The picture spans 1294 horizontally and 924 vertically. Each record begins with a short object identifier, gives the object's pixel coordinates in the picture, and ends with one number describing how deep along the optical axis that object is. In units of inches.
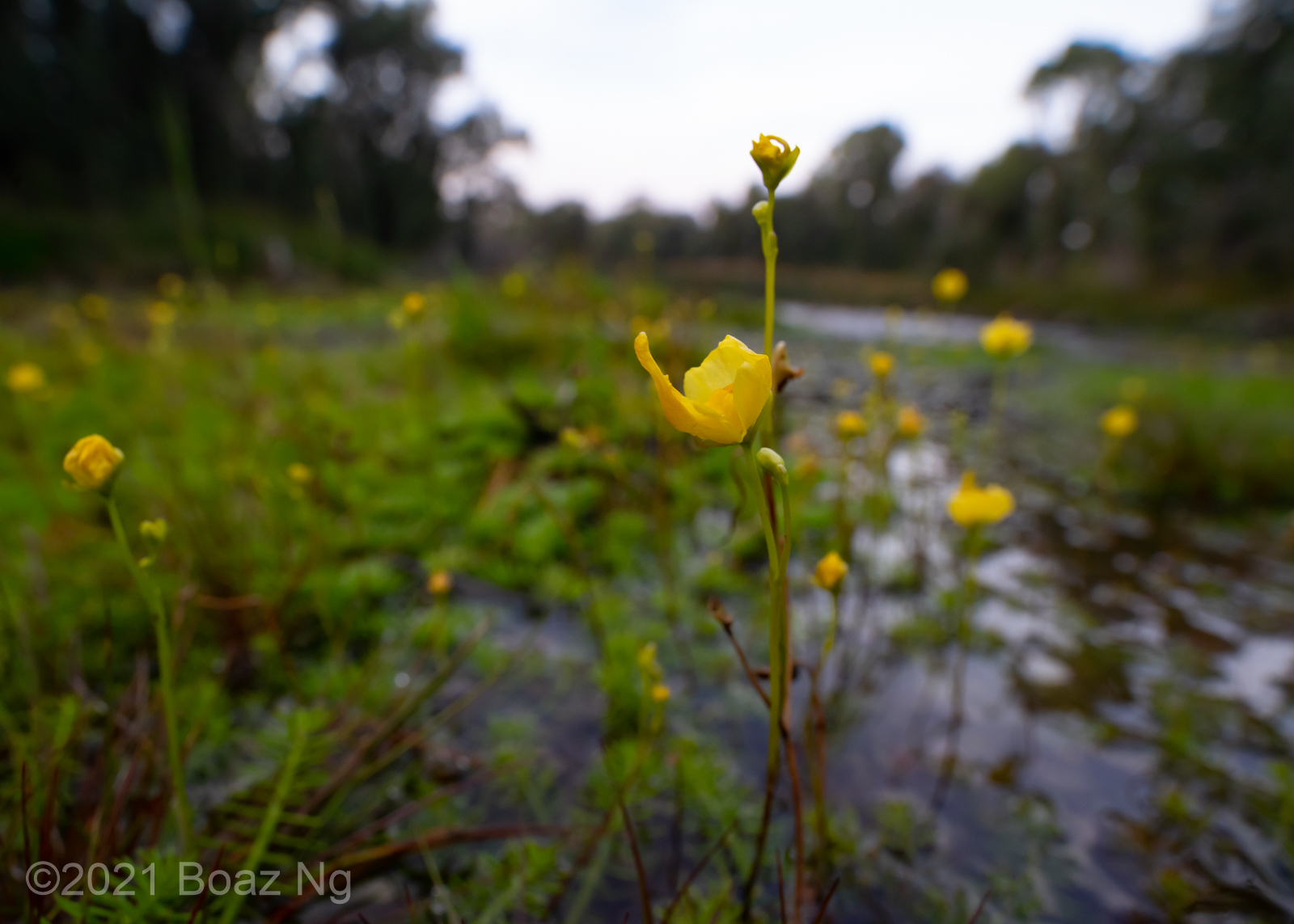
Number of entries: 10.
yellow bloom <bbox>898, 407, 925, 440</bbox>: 9.8
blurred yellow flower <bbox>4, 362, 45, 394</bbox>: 11.3
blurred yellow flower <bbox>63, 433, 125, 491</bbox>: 4.7
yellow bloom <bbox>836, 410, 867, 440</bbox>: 7.9
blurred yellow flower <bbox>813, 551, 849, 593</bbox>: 5.3
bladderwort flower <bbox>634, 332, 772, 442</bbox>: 3.8
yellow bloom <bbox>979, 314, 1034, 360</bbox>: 9.3
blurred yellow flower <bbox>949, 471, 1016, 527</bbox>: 7.0
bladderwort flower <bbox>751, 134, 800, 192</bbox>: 4.3
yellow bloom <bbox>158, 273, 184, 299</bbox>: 57.9
